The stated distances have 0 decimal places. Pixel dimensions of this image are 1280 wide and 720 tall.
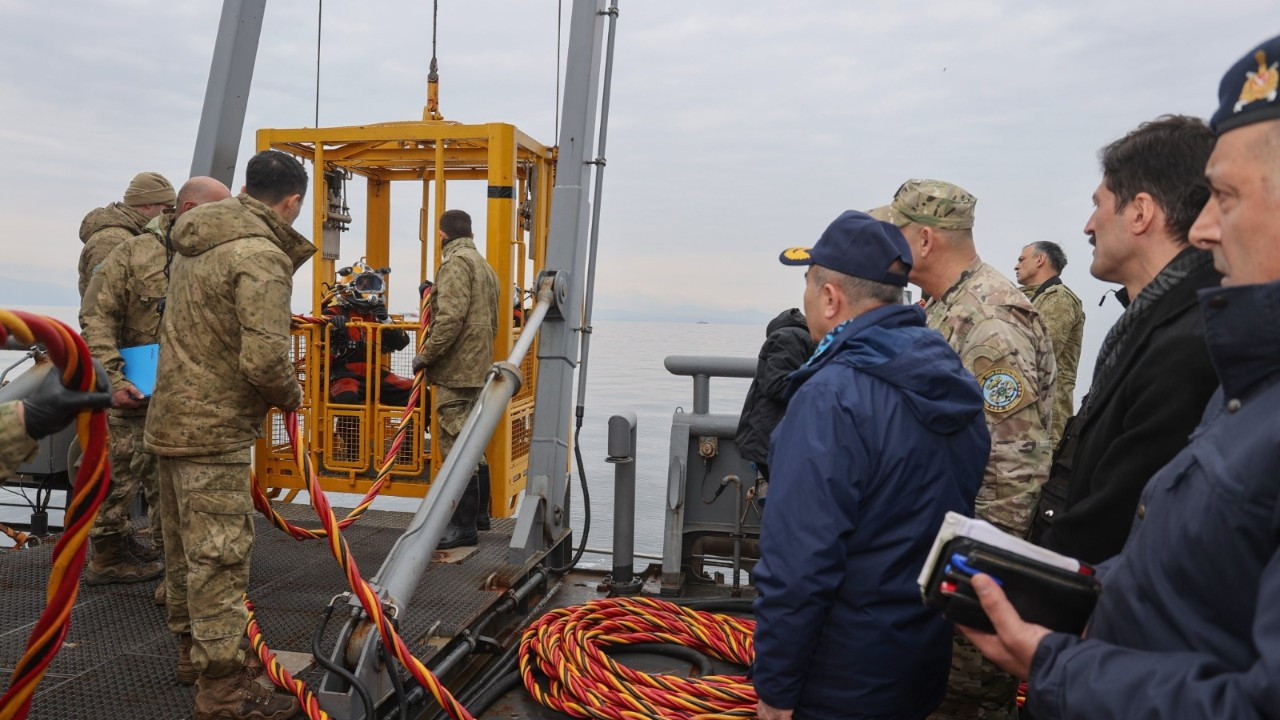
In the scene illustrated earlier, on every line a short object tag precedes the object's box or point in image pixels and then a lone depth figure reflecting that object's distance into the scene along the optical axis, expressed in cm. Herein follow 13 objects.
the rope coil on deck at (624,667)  304
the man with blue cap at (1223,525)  100
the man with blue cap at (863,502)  191
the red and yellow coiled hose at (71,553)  164
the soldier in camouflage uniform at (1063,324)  555
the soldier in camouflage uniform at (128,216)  451
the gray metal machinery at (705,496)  465
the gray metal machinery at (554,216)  462
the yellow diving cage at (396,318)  533
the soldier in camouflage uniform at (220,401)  281
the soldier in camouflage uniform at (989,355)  256
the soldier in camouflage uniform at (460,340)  494
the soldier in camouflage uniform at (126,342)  404
